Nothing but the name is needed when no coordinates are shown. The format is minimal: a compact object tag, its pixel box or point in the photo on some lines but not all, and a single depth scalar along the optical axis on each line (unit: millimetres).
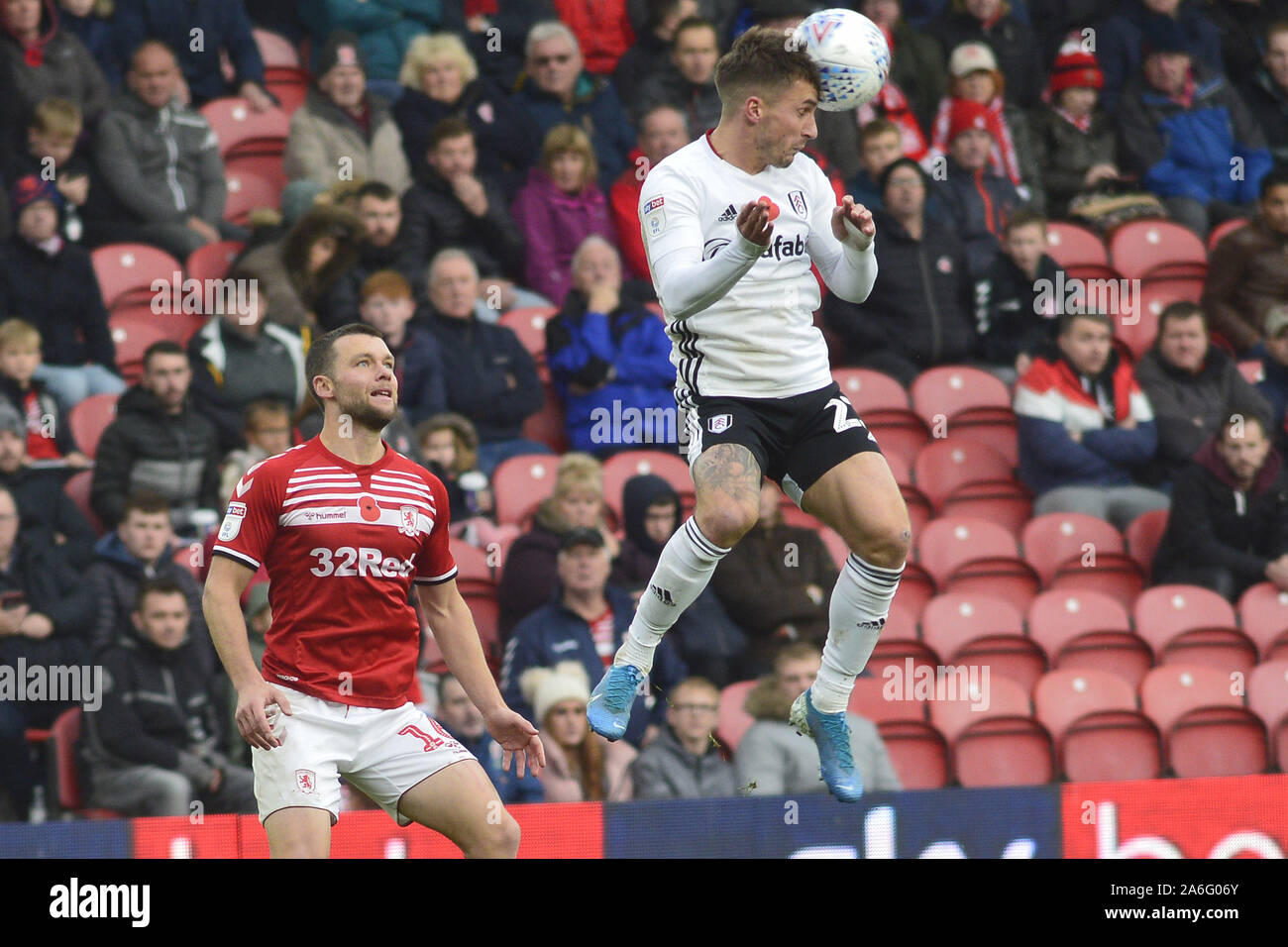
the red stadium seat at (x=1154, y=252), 11719
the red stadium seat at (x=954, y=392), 10547
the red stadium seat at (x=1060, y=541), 10172
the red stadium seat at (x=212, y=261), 10039
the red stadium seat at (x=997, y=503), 10422
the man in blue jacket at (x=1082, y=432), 10359
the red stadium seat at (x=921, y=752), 8961
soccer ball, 6062
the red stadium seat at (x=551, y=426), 10258
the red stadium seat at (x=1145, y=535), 10328
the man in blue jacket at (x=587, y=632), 8461
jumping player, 6004
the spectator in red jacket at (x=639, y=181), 10617
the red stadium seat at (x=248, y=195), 10719
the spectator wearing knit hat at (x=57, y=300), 9508
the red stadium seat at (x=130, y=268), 10023
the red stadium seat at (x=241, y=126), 10883
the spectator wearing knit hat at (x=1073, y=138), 12117
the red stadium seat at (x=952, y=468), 10406
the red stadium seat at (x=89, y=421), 9320
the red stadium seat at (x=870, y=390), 10375
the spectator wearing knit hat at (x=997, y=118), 11695
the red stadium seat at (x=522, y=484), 9617
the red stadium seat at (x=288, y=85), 11430
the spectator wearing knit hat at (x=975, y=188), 11094
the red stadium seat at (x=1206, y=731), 9367
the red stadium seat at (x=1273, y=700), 9430
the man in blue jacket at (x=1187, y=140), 12258
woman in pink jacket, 10531
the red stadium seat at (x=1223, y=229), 11867
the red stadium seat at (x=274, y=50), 11500
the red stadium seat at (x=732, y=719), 8547
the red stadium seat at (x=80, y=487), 9085
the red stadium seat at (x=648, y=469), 9688
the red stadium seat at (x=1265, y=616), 9961
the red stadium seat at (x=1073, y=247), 11531
